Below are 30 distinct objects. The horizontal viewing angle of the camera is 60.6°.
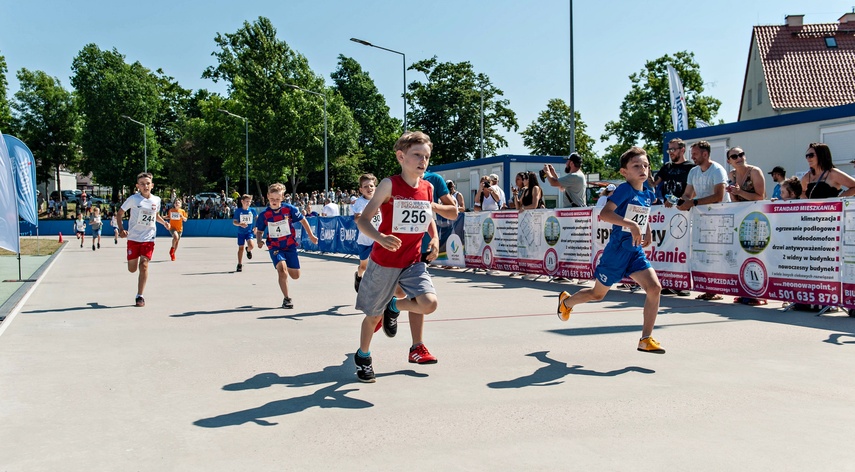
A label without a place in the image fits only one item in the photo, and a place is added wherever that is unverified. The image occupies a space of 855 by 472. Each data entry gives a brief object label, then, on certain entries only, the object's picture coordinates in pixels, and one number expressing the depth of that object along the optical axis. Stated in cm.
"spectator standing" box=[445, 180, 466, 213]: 1576
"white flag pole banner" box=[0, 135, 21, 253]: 1063
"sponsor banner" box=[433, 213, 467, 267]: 1677
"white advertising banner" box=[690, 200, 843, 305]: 884
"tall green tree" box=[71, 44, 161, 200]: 6981
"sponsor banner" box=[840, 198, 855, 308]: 854
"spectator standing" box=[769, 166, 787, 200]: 1185
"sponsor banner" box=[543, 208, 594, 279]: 1273
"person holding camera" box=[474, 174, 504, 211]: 1619
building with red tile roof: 4659
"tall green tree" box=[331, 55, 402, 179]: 7919
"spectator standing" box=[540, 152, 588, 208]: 1323
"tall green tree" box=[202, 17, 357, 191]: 5494
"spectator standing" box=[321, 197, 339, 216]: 2590
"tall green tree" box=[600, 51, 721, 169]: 5741
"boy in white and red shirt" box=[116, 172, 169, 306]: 1070
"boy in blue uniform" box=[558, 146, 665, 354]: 625
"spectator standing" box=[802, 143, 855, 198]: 916
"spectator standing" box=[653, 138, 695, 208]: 1052
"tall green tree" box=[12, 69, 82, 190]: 7488
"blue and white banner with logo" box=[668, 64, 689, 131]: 2622
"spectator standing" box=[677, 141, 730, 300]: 987
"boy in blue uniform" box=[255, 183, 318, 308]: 1039
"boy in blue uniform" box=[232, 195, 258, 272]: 1839
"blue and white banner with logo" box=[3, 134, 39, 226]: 1480
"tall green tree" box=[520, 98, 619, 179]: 7300
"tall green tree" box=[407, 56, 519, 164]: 6569
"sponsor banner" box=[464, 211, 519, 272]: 1482
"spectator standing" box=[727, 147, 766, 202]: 991
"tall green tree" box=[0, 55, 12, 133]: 7112
